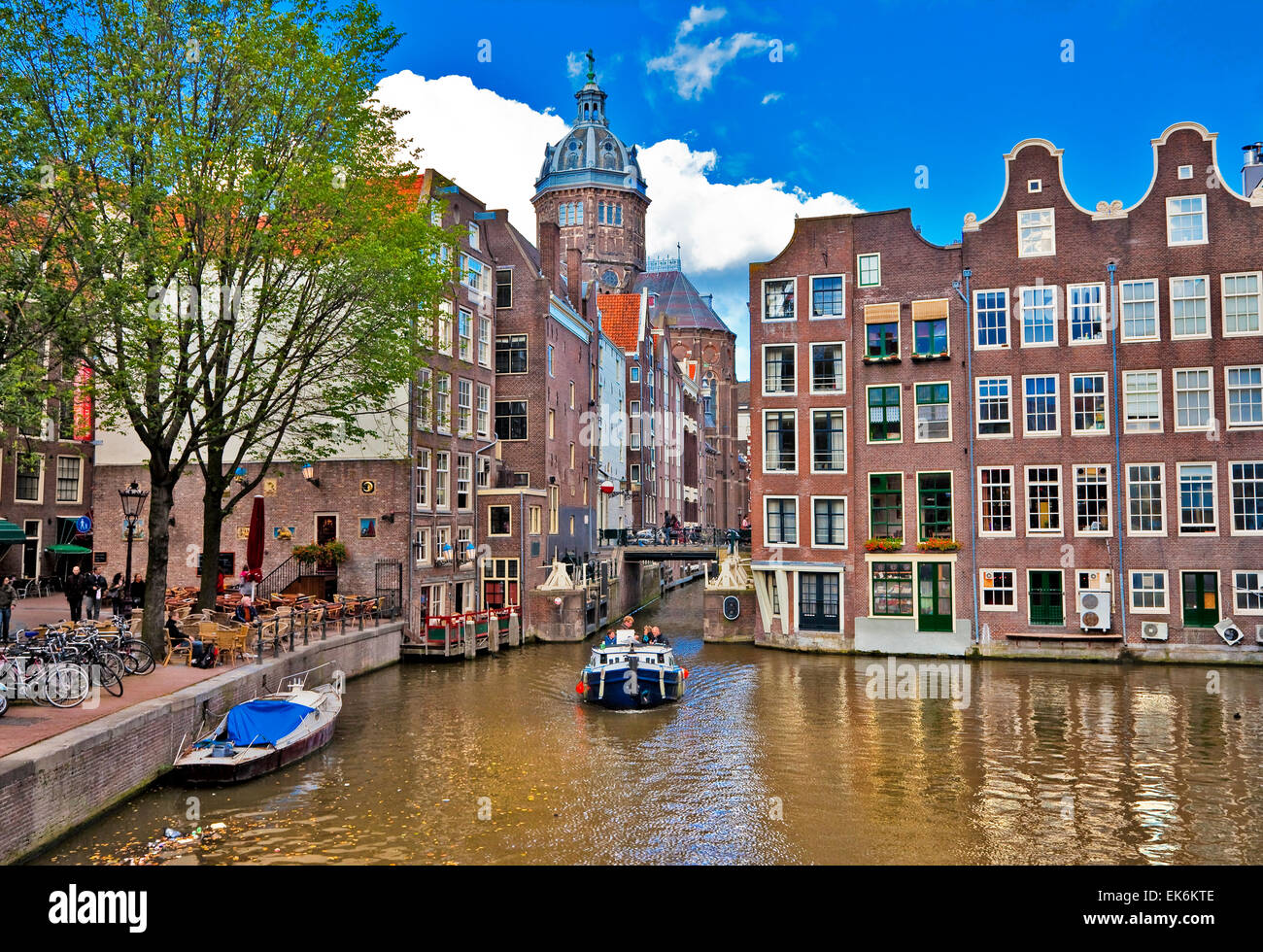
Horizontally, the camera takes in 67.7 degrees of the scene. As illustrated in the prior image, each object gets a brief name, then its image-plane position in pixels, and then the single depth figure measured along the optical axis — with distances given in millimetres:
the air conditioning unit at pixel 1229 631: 36562
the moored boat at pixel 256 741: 18969
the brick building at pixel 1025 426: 37656
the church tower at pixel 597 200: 106562
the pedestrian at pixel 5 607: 24438
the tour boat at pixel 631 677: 28891
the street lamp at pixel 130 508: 30328
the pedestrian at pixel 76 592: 28750
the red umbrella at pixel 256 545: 32281
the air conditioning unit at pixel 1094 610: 37969
